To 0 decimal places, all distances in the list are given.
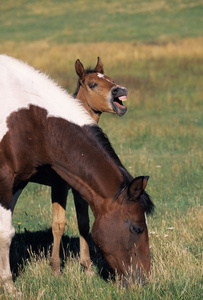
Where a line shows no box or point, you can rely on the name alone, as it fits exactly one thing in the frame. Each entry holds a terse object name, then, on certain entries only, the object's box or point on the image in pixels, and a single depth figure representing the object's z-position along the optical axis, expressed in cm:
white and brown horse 825
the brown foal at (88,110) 1052
